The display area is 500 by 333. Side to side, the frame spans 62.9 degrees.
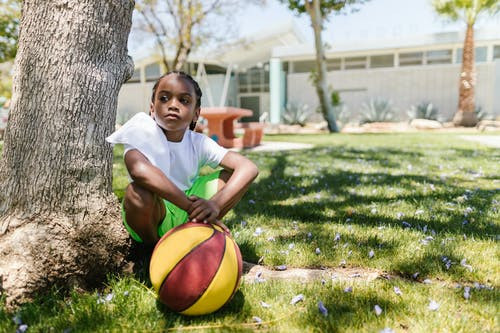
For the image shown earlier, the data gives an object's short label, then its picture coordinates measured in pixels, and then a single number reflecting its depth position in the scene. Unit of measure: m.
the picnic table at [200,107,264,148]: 12.10
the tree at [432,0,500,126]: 22.95
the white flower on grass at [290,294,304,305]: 2.36
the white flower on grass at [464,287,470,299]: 2.37
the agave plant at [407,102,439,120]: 24.72
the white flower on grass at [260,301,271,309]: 2.32
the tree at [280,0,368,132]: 18.30
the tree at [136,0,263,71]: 21.23
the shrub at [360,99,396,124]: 24.88
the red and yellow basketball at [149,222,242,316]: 2.20
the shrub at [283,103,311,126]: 26.03
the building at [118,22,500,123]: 26.98
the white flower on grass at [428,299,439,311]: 2.22
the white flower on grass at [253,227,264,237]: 3.64
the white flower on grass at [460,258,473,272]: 2.79
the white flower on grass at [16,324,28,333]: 2.05
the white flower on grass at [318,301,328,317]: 2.19
